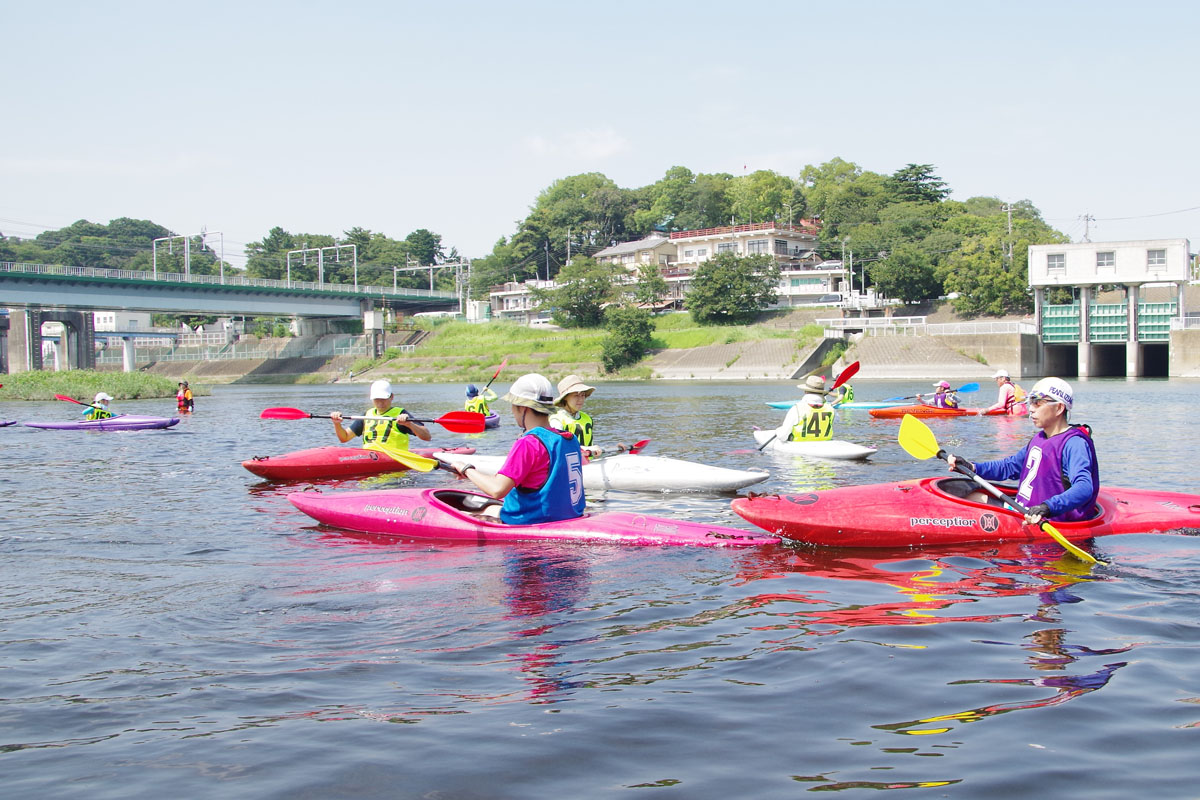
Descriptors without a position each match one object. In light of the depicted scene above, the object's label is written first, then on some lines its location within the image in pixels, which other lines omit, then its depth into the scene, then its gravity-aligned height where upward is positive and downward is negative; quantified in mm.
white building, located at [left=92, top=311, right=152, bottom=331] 98562 +5079
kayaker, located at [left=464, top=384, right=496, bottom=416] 19703 -814
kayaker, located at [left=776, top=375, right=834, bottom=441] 14797 -979
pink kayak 8023 -1500
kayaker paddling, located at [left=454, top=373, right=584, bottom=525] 7082 -912
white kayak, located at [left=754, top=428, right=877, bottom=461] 14648 -1495
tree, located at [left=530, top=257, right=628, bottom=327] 74188 +5515
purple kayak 23281 -1438
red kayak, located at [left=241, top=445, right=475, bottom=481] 13516 -1476
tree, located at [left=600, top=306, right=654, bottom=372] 61594 +1520
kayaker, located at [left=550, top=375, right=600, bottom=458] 8281 -642
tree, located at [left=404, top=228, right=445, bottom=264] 118500 +15593
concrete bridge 55438 +4796
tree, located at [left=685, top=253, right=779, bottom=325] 67938 +5219
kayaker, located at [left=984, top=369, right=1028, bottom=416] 23200 -1077
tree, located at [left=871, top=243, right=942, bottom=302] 67438 +6086
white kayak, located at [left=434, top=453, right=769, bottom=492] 11812 -1508
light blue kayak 24891 -1313
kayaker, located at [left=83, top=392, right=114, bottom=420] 24562 -1083
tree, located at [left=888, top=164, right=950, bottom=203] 84562 +15945
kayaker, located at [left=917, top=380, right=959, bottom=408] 23984 -1076
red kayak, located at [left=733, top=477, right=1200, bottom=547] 8008 -1448
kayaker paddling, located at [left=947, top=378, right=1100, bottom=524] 7527 -929
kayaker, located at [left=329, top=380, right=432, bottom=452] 12638 -843
